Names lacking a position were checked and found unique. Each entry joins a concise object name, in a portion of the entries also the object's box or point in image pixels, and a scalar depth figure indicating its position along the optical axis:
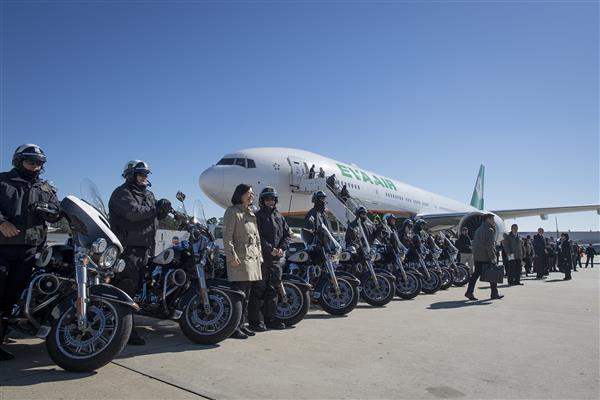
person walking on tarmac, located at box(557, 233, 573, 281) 13.92
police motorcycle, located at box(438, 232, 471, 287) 11.14
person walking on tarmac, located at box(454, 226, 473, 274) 13.22
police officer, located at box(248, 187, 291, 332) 5.12
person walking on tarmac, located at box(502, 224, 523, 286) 11.66
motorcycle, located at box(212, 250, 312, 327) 5.38
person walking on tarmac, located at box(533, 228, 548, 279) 14.48
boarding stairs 14.21
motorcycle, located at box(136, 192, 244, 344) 4.22
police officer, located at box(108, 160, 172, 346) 4.48
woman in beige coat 4.59
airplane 14.28
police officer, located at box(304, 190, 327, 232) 6.51
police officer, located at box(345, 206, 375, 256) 7.57
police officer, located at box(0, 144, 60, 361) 3.76
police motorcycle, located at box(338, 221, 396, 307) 7.15
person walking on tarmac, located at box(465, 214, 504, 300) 8.40
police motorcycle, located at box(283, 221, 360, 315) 6.16
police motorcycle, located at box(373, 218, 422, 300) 8.23
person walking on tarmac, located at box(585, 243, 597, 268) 25.52
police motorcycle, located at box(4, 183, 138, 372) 3.19
